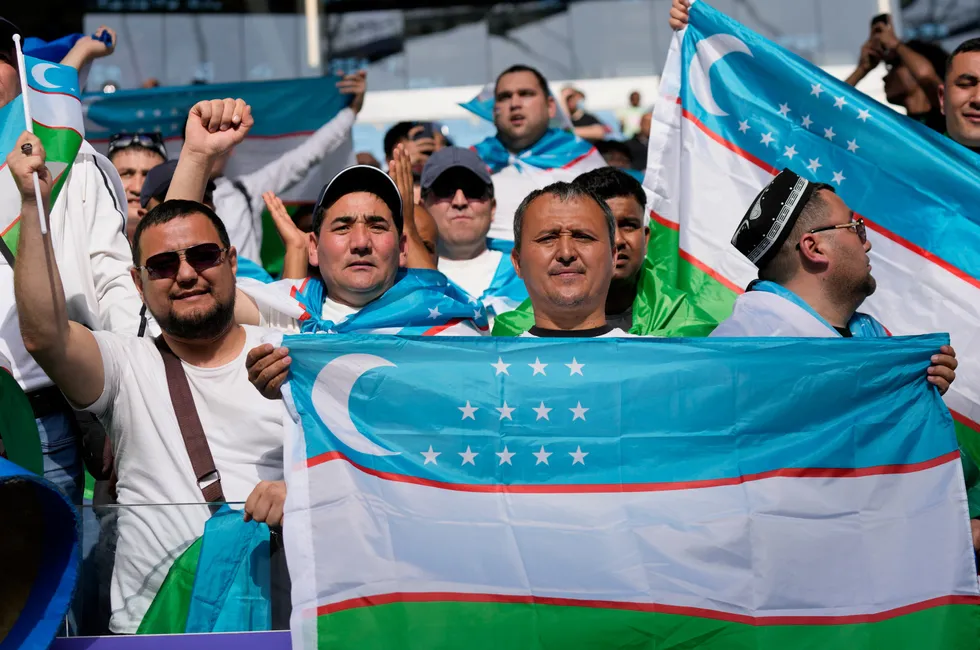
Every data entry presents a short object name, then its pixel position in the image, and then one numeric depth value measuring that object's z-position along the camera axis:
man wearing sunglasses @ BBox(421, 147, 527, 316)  5.68
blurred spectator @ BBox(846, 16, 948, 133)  6.40
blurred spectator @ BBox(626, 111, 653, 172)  8.23
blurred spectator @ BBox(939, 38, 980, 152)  5.39
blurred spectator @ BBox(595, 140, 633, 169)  7.96
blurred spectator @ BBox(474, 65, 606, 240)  6.91
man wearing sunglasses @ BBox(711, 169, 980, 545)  4.00
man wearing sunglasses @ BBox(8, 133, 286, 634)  3.39
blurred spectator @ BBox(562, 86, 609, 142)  9.25
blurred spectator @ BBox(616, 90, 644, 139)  13.54
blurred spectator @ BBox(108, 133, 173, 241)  6.26
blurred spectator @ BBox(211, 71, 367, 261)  6.57
